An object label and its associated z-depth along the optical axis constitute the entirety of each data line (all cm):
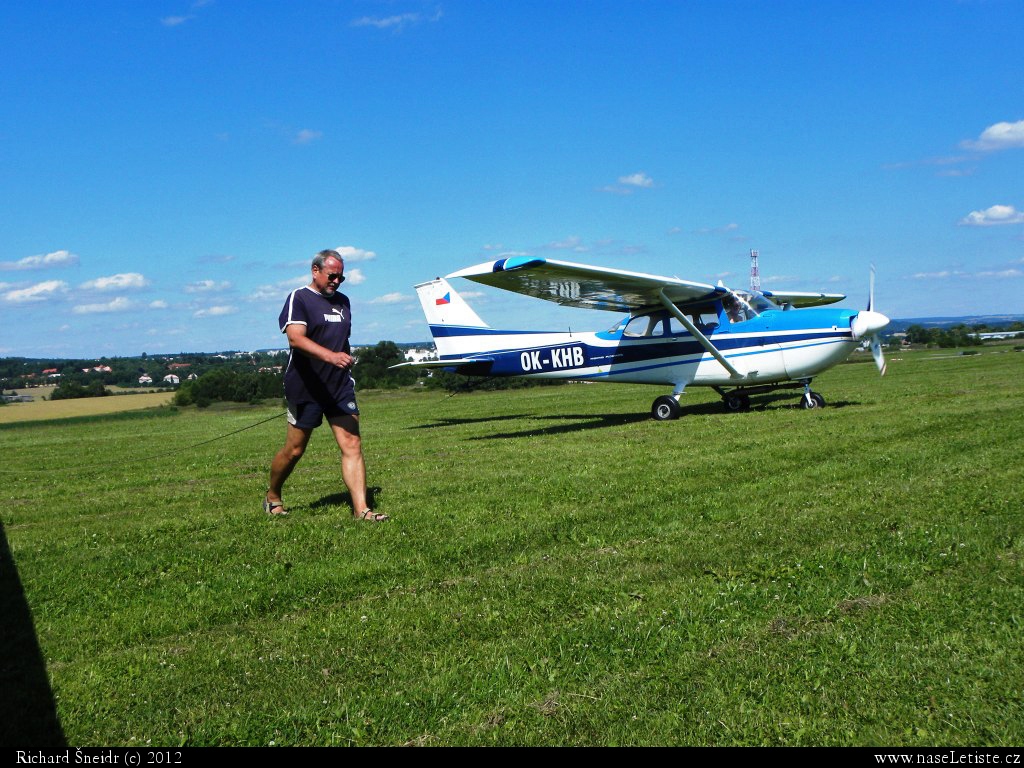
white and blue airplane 1414
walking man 655
